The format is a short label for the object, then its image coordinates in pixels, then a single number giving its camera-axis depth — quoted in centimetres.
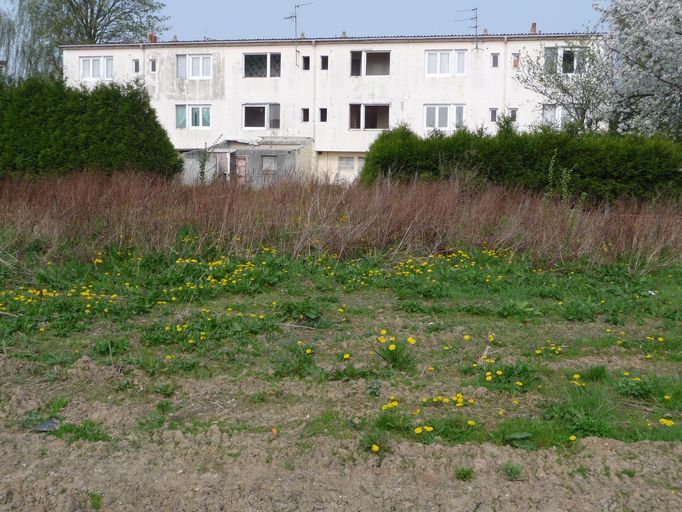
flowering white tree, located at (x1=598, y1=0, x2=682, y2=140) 1945
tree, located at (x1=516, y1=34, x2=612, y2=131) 2241
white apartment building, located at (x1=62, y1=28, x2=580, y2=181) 3438
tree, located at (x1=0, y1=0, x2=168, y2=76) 4406
